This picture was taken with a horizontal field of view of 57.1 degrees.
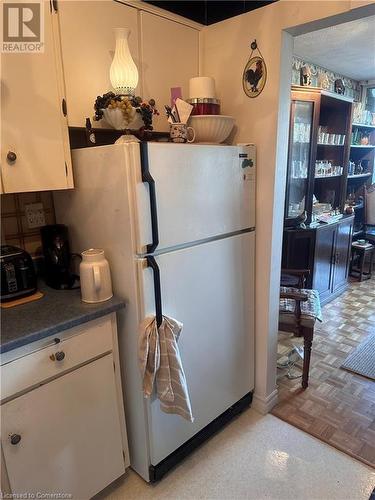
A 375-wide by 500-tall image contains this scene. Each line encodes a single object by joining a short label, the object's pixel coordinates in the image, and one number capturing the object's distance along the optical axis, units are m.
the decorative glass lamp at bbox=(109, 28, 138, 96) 1.51
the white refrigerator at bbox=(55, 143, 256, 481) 1.39
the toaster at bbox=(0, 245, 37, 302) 1.42
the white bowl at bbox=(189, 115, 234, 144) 1.74
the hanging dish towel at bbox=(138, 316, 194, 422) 1.46
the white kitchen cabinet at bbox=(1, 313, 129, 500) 1.25
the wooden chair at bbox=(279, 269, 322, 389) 2.24
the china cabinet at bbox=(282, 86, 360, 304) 3.04
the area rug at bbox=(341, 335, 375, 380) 2.51
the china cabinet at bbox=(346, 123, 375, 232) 4.31
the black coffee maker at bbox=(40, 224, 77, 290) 1.63
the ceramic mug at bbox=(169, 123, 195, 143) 1.69
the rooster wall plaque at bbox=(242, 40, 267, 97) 1.72
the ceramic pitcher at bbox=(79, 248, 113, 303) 1.44
